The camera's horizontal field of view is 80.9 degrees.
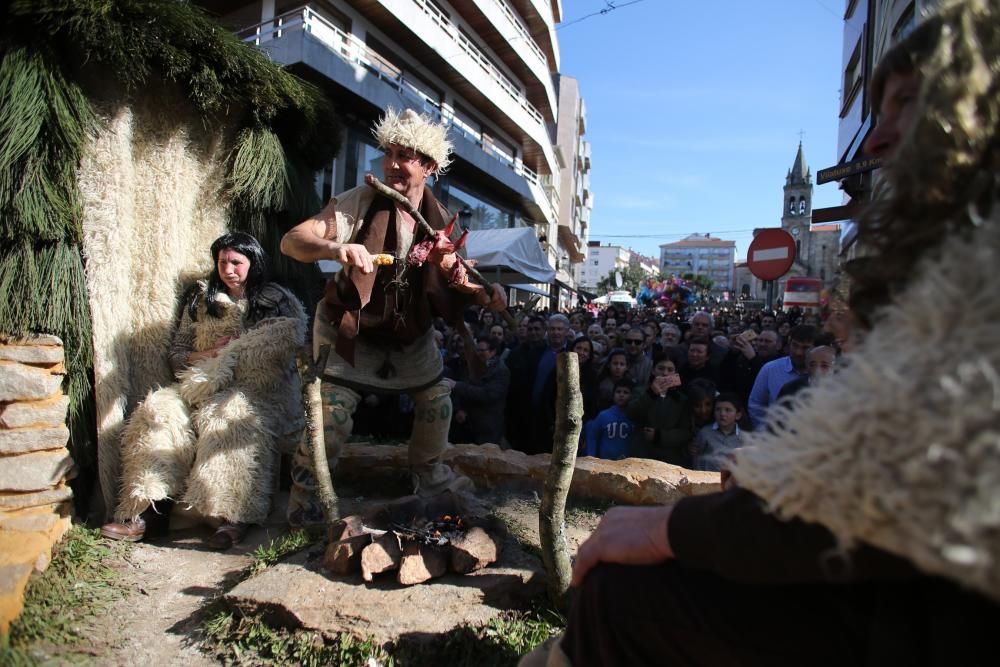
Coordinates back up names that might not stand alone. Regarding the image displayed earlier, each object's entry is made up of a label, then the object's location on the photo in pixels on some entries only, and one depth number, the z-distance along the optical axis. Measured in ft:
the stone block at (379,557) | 7.34
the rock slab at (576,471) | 10.64
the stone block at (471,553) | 7.66
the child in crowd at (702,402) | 14.01
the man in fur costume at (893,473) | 2.54
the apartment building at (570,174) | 112.27
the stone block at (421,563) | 7.36
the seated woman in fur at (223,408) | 9.36
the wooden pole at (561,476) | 7.23
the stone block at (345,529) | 7.79
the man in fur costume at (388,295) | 8.59
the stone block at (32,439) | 8.54
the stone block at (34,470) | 8.51
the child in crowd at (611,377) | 16.71
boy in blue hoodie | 14.87
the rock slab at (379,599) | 6.83
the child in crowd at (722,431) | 13.28
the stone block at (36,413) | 8.64
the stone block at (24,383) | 8.63
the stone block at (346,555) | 7.53
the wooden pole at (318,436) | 8.39
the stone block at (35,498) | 8.48
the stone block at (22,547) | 7.56
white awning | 26.84
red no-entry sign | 22.00
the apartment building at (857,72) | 17.38
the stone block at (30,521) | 8.28
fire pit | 7.42
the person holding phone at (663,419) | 13.99
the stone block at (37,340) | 8.98
